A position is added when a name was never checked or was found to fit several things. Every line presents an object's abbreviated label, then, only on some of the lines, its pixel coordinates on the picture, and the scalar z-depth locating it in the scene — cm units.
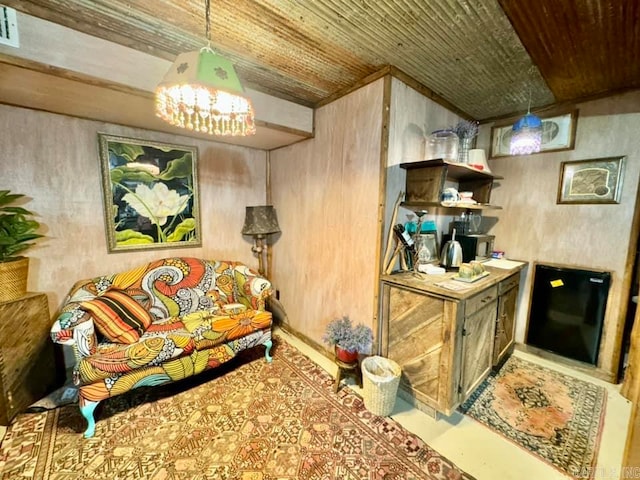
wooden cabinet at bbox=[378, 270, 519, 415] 165
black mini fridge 218
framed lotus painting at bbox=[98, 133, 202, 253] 221
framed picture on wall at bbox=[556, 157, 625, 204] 210
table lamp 279
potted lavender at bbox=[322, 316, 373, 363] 195
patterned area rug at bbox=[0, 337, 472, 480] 138
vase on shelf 223
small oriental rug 152
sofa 160
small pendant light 200
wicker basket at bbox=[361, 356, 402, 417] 171
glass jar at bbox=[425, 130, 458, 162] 213
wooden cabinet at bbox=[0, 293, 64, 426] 160
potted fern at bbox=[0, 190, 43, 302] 161
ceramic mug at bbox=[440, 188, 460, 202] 201
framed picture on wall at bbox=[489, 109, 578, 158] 228
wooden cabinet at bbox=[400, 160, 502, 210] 182
